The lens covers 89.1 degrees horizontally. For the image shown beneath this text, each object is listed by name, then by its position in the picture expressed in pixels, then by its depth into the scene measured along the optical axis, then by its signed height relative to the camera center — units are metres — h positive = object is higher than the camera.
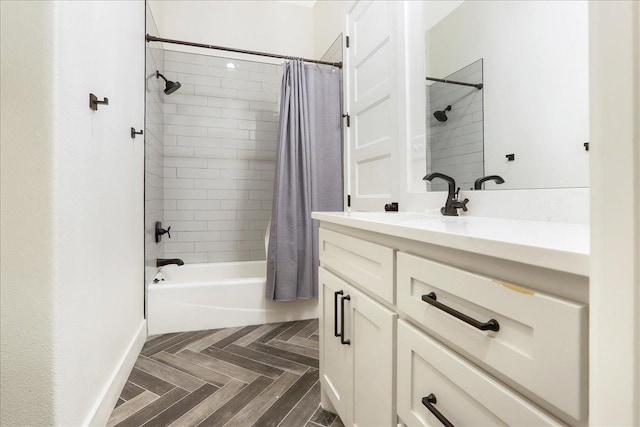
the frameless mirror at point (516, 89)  0.97 +0.43
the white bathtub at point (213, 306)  2.26 -0.69
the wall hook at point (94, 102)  1.20 +0.42
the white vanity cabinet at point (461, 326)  0.44 -0.21
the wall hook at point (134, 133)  1.83 +0.46
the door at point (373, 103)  1.78 +0.68
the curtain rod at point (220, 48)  2.26 +1.23
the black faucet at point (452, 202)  1.30 +0.04
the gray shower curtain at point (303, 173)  2.45 +0.30
